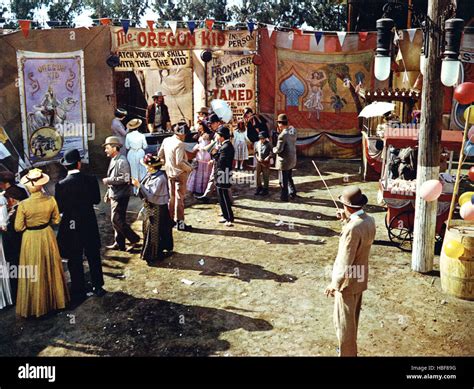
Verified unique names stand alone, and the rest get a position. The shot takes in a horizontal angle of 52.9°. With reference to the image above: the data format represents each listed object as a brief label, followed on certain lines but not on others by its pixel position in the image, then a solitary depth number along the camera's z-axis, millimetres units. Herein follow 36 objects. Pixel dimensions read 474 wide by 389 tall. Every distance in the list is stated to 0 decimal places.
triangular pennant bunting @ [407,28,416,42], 16312
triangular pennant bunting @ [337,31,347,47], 16784
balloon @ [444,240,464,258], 6809
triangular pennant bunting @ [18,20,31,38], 13141
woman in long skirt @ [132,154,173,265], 8336
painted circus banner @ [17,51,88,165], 13836
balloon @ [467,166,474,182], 7756
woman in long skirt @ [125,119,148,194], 11836
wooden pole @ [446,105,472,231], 7384
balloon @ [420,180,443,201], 7322
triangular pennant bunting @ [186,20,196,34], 14955
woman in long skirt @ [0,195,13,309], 6723
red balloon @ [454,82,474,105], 7309
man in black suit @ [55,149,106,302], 7070
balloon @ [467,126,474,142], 7918
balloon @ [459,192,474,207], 7616
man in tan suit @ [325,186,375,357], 5113
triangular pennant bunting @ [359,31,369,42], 17047
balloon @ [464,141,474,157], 10230
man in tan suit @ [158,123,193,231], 9969
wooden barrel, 7051
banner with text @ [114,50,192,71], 15133
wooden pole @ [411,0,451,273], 7543
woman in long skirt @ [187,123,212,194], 12141
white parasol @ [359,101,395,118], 13586
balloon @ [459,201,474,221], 6891
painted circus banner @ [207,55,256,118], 16141
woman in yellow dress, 6555
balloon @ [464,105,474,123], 7910
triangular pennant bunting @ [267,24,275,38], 16139
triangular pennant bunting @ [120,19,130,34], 14437
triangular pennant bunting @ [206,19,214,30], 14902
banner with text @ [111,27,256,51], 14953
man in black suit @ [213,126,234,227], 10266
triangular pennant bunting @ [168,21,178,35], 14461
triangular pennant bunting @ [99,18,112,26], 14368
